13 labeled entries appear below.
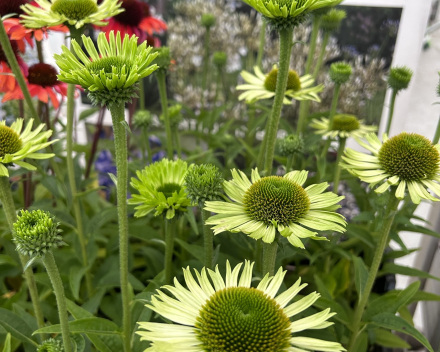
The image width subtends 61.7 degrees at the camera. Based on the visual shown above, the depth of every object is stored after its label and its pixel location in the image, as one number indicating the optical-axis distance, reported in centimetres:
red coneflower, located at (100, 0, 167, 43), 72
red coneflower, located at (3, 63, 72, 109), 58
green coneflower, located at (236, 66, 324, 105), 59
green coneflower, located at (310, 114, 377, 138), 62
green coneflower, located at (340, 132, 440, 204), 42
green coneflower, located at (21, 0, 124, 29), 46
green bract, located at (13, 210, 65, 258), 31
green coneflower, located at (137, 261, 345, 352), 28
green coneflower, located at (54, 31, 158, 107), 30
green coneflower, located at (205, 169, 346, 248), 35
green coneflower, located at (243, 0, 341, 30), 35
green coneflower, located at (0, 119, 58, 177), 39
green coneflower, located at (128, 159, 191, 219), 42
